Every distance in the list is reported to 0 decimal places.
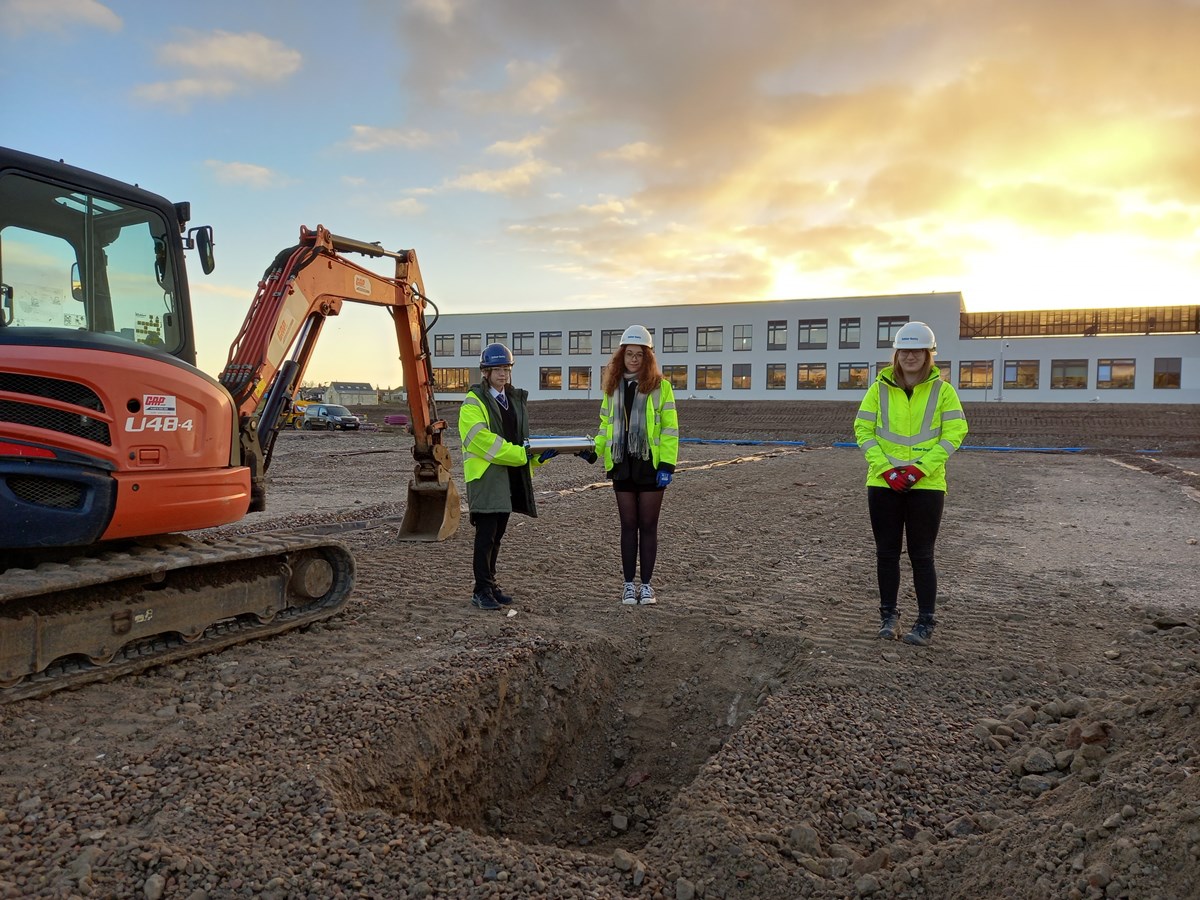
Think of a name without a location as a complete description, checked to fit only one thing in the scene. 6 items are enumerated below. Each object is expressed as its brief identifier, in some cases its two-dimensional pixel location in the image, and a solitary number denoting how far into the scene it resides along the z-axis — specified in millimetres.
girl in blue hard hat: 5840
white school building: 48188
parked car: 37469
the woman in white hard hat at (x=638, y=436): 5984
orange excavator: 4246
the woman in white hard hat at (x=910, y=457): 5129
